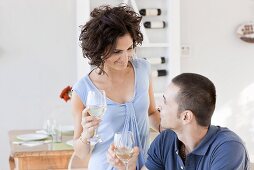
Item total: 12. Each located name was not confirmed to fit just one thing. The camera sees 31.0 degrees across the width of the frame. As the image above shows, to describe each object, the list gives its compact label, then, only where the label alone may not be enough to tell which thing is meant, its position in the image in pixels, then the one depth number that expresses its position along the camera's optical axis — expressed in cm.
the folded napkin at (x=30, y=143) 268
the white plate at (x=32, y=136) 280
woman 178
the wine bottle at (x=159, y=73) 397
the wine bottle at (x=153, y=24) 396
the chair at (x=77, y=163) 195
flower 281
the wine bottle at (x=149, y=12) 393
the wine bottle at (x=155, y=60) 396
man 149
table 248
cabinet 386
